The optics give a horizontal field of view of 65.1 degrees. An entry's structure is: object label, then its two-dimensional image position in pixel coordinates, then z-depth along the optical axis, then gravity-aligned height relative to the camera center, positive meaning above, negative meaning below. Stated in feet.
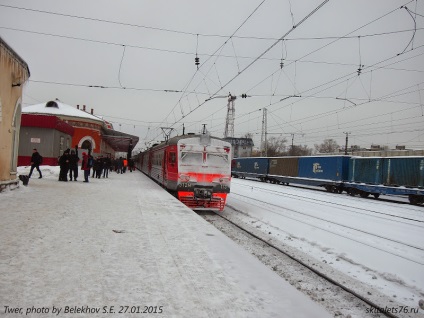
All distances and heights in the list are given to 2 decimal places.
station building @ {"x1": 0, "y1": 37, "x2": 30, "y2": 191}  33.78 +5.43
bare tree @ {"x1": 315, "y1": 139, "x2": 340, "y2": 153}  331.32 +26.22
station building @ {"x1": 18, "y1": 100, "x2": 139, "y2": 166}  75.59 +7.19
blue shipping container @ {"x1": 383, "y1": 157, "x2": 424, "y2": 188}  68.39 +0.89
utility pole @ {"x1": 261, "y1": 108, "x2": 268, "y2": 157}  145.00 +19.40
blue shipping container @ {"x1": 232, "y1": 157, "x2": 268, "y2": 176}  130.82 +0.77
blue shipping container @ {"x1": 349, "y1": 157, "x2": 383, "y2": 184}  77.55 +0.87
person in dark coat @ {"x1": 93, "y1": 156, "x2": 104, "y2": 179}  71.92 -1.28
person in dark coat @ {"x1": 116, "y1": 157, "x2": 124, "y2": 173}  102.95 -1.32
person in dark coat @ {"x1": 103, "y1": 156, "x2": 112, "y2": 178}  76.59 -0.79
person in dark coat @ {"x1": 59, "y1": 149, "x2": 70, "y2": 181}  55.00 -1.61
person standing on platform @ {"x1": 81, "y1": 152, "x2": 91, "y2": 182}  57.98 -1.64
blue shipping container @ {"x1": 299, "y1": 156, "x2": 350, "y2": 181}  88.28 +1.08
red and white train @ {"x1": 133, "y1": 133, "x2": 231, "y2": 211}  41.83 -0.66
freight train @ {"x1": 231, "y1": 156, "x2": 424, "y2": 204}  69.97 -0.32
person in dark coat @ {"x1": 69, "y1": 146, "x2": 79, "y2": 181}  55.73 -0.80
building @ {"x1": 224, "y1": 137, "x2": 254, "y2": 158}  291.17 +19.76
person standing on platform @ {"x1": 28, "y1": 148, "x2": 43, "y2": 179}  51.24 -0.63
